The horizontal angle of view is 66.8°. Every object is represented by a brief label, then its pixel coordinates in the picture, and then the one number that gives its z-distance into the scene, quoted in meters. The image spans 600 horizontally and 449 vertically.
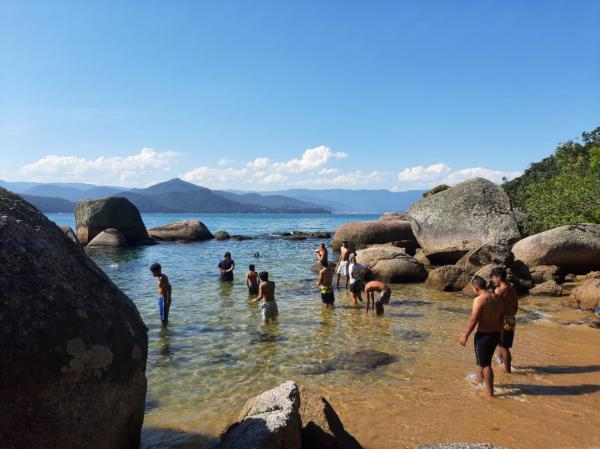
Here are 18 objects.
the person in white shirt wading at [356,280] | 14.35
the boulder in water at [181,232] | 40.78
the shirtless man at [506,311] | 8.19
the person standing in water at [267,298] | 11.66
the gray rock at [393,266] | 17.95
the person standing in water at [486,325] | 7.23
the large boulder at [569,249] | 17.05
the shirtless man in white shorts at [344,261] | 16.81
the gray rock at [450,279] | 16.14
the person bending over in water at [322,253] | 15.52
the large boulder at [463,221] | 20.34
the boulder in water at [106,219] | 35.81
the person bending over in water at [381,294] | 12.76
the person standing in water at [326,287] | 13.63
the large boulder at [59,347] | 3.31
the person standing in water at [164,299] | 11.46
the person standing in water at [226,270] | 18.56
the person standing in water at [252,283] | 15.48
